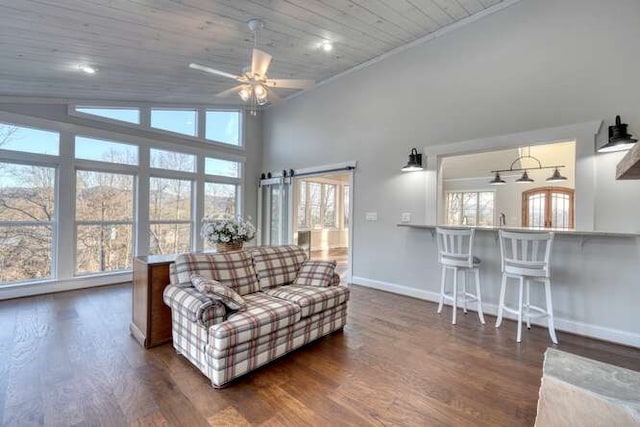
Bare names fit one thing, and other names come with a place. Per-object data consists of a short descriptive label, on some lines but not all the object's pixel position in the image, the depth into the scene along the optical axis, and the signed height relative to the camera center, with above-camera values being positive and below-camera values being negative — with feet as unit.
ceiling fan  10.00 +4.71
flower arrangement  10.58 -0.83
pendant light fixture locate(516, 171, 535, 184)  21.92 +2.58
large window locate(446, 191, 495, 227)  29.73 +0.61
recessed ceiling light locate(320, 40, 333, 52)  13.99 +8.00
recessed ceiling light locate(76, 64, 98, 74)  12.28 +5.92
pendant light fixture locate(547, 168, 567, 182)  20.65 +2.58
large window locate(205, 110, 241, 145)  21.22 +6.18
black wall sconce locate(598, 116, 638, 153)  9.04 +2.35
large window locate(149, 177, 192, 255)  18.60 -0.39
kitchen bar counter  9.30 -0.61
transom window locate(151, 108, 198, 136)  18.71 +5.84
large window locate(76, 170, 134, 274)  16.07 -0.73
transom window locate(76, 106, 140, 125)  16.19 +5.44
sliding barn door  21.95 -0.06
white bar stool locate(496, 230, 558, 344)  9.95 -2.00
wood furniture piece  9.11 -2.98
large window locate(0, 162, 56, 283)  13.98 -0.67
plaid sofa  7.14 -2.77
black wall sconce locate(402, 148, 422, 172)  14.26 +2.41
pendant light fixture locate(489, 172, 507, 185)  24.07 +2.71
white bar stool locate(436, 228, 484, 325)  11.63 -1.85
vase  10.76 -1.36
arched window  26.61 +0.63
